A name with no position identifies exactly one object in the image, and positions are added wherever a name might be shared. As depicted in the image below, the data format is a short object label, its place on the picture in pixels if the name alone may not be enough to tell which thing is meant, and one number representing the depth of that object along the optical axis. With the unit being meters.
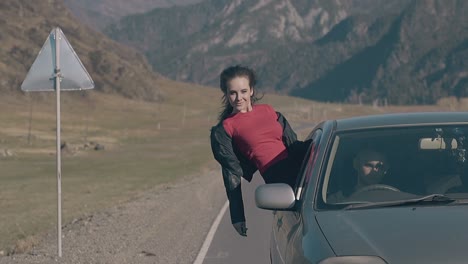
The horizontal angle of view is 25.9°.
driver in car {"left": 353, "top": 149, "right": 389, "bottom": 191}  6.35
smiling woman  7.12
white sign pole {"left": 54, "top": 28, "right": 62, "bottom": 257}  12.97
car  5.09
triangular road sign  13.06
